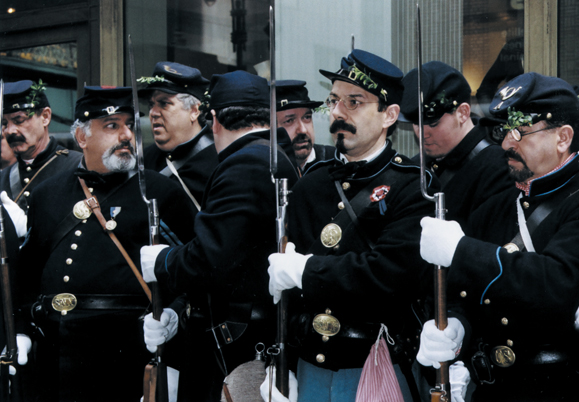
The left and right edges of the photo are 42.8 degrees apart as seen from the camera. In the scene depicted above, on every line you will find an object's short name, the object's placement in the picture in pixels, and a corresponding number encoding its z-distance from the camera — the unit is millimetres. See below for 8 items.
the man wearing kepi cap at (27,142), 5215
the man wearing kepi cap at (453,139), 3609
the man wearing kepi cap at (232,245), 3162
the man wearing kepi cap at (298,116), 4941
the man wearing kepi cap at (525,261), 2553
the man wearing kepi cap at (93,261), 3672
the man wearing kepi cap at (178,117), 4695
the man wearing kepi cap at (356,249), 2789
